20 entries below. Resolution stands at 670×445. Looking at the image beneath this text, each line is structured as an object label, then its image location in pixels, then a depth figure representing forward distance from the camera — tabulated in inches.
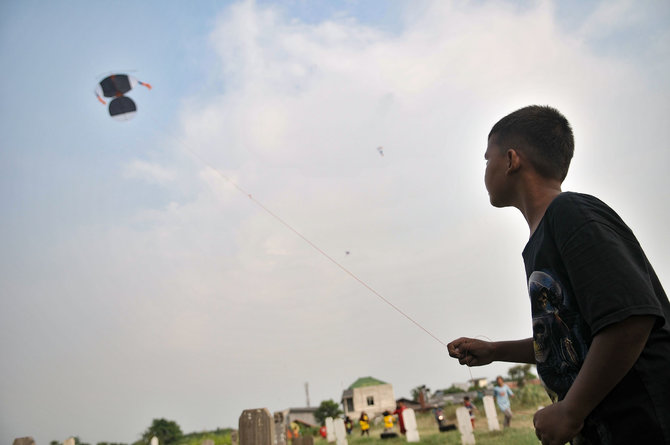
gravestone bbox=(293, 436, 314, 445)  240.2
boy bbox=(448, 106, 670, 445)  48.8
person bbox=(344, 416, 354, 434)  1003.2
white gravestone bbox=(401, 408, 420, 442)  507.5
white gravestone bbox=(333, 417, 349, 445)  552.4
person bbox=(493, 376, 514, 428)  486.0
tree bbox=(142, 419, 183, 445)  1234.6
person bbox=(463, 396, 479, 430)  675.9
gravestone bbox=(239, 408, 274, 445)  142.6
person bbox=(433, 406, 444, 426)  578.1
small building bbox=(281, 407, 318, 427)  2556.6
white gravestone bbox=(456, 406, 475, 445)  413.7
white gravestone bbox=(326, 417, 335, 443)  681.8
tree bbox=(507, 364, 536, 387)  1126.4
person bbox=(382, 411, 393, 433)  730.2
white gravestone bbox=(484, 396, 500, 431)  494.6
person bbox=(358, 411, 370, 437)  752.3
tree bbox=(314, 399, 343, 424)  2020.2
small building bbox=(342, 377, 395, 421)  1812.3
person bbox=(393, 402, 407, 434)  531.7
